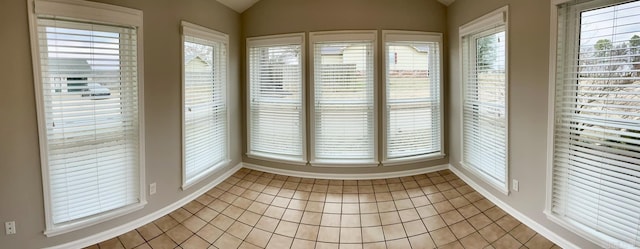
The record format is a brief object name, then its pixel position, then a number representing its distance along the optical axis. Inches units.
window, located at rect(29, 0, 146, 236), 80.4
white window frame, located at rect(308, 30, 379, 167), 139.3
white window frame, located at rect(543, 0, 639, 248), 76.5
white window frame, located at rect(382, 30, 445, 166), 140.7
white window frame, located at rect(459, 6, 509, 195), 104.7
